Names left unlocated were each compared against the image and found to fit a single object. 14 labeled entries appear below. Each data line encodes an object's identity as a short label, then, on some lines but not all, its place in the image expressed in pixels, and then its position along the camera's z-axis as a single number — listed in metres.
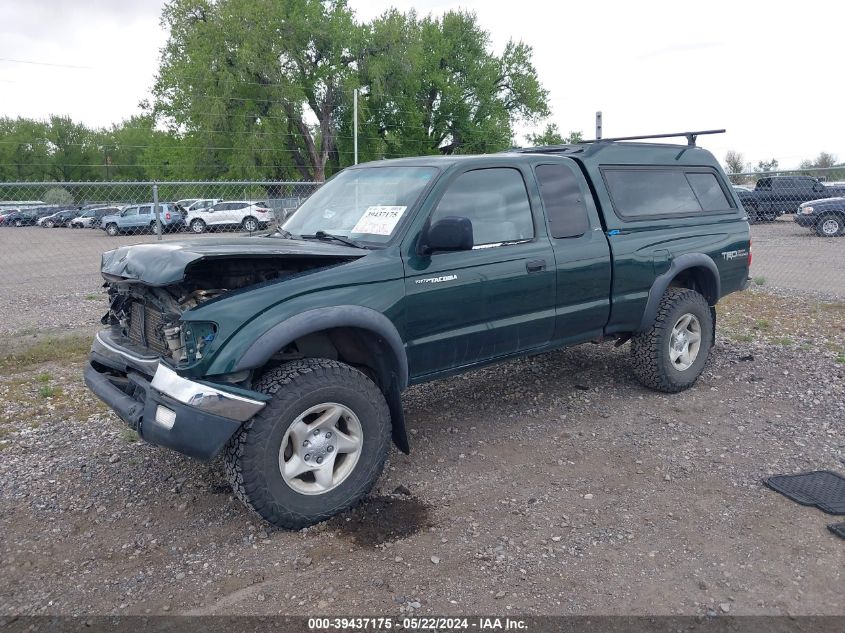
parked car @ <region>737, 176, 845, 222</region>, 22.17
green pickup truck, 3.34
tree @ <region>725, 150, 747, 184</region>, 38.44
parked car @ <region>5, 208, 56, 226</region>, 24.80
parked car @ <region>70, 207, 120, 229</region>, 34.16
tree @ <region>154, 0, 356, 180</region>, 37.28
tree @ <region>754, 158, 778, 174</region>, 30.12
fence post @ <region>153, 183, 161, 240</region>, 9.59
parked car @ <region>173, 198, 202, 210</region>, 27.87
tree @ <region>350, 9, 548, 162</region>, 39.50
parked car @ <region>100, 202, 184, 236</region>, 27.26
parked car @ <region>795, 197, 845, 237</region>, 19.12
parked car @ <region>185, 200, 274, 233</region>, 25.73
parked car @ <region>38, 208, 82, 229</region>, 35.31
